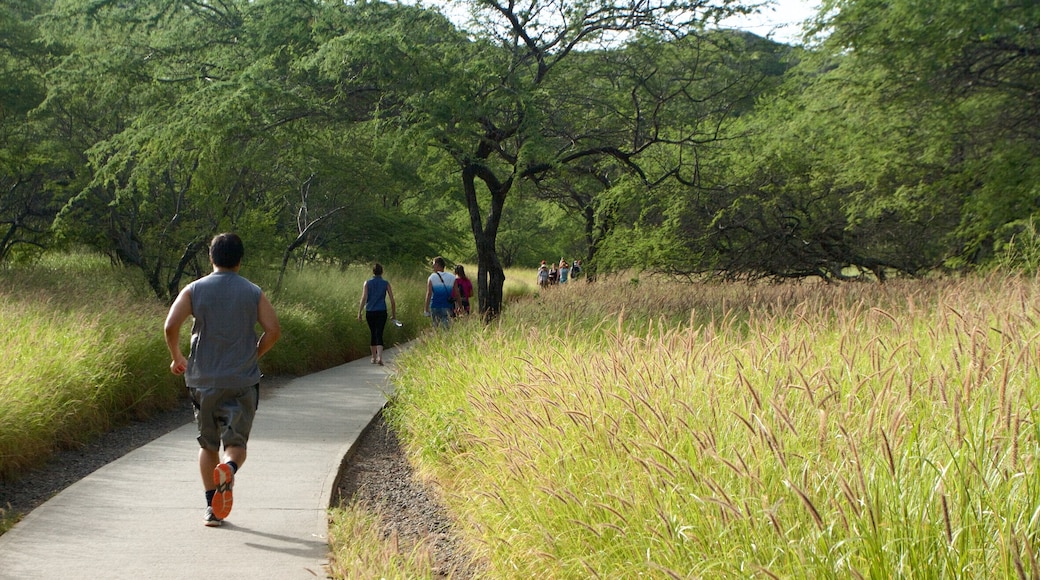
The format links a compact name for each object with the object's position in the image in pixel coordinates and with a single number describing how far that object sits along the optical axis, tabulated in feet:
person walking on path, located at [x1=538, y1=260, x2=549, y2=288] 124.57
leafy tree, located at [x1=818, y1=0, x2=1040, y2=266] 50.03
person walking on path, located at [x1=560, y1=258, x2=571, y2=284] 122.83
